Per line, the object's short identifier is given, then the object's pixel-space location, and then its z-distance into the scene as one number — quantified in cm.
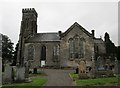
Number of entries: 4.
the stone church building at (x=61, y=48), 1867
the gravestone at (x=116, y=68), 1185
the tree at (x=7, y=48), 2601
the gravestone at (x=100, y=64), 1176
